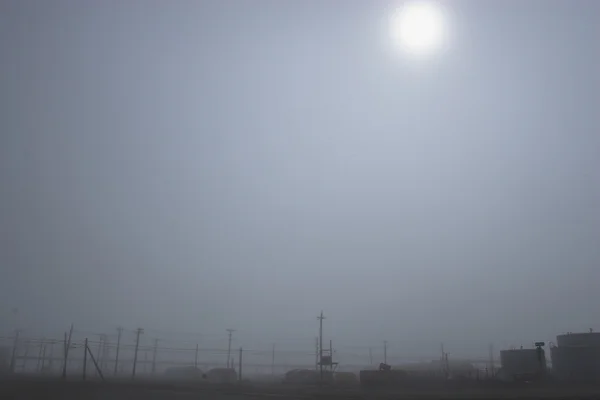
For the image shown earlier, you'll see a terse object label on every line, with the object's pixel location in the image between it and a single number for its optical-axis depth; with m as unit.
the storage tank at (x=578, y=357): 47.06
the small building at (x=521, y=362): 46.59
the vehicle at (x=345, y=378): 50.41
